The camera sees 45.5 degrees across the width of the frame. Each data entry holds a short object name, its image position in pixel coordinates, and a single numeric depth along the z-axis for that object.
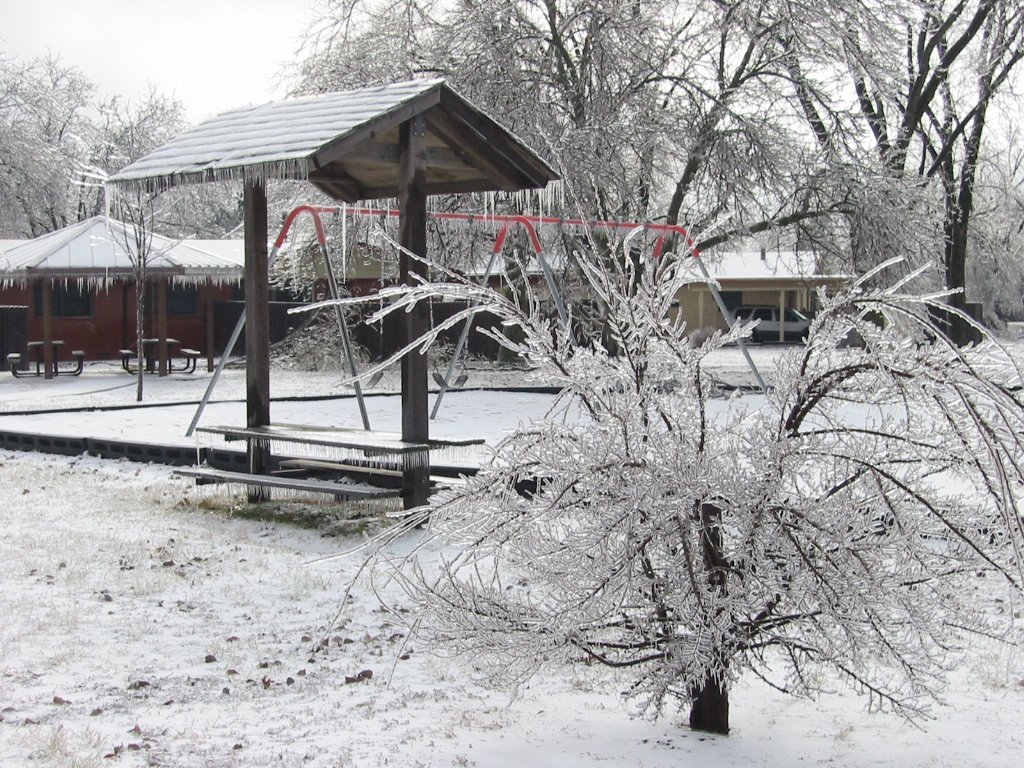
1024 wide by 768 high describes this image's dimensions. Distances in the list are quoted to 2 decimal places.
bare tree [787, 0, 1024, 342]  18.50
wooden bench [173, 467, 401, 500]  8.55
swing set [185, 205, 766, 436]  11.07
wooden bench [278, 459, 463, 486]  8.95
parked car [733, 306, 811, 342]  40.09
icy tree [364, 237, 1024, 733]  4.19
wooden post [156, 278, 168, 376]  25.53
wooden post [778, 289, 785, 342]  37.24
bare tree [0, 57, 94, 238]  34.22
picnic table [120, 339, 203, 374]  26.17
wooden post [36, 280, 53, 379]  24.94
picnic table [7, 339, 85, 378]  25.05
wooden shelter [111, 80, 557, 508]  8.34
